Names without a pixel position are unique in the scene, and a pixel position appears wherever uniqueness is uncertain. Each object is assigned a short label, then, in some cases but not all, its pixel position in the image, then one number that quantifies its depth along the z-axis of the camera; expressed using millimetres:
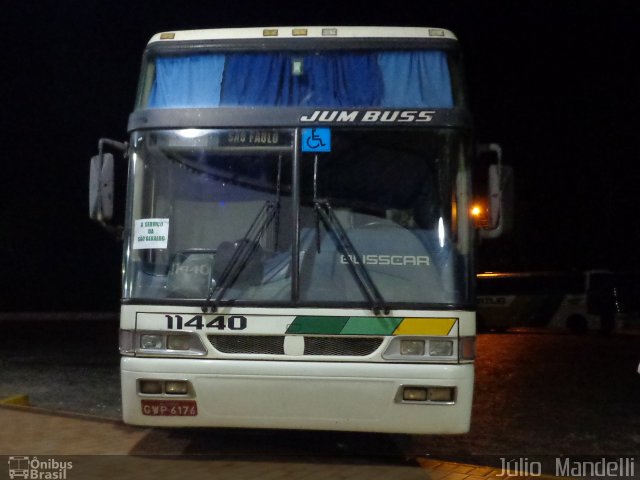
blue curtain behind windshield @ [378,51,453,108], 6648
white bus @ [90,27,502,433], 6293
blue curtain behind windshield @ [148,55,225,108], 6734
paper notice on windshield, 6541
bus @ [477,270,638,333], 25719
